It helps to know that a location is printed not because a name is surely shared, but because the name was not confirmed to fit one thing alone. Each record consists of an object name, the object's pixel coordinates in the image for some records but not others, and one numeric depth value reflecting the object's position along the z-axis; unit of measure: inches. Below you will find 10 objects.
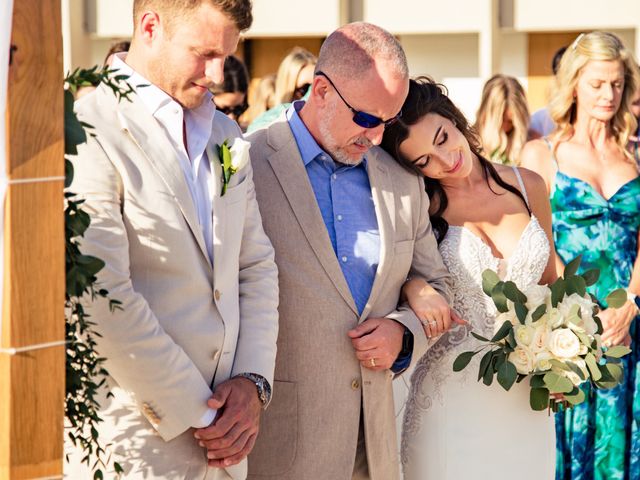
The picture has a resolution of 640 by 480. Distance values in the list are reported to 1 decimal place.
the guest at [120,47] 205.6
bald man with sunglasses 133.5
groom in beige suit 105.1
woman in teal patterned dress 209.2
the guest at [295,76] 259.1
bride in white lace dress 162.6
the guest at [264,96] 315.3
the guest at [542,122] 325.6
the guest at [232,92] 245.6
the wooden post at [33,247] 81.2
